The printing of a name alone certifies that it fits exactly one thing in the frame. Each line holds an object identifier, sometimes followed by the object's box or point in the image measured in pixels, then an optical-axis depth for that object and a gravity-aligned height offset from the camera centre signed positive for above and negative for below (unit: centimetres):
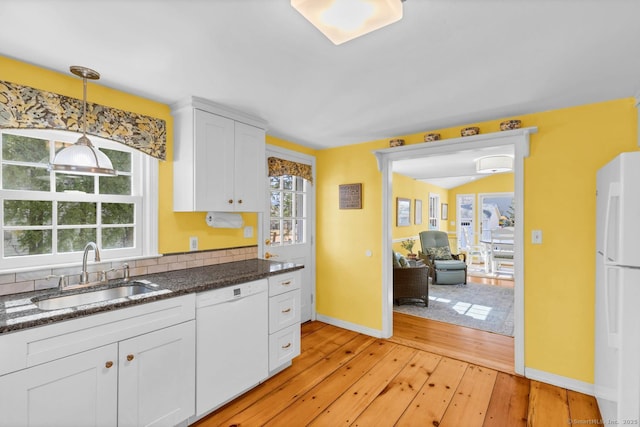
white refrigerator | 148 -38
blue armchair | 575 -93
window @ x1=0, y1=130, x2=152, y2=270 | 184 +7
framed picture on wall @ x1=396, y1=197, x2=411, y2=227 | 626 +6
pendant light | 171 +34
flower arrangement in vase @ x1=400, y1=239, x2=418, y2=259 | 610 -64
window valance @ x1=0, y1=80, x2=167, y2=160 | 171 +64
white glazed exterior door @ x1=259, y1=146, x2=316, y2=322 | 339 -11
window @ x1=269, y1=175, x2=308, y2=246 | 347 +6
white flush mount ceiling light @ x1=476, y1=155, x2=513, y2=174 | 444 +79
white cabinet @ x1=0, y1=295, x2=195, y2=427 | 133 -81
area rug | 384 -140
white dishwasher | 202 -95
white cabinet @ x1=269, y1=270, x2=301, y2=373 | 254 -94
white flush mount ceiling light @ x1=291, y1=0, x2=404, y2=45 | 106 +75
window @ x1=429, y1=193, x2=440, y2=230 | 830 +11
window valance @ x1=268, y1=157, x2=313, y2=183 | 336 +56
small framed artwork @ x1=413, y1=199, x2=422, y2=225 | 714 +7
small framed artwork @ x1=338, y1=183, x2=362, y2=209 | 360 +24
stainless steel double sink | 175 -53
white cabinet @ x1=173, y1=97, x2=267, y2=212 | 233 +47
